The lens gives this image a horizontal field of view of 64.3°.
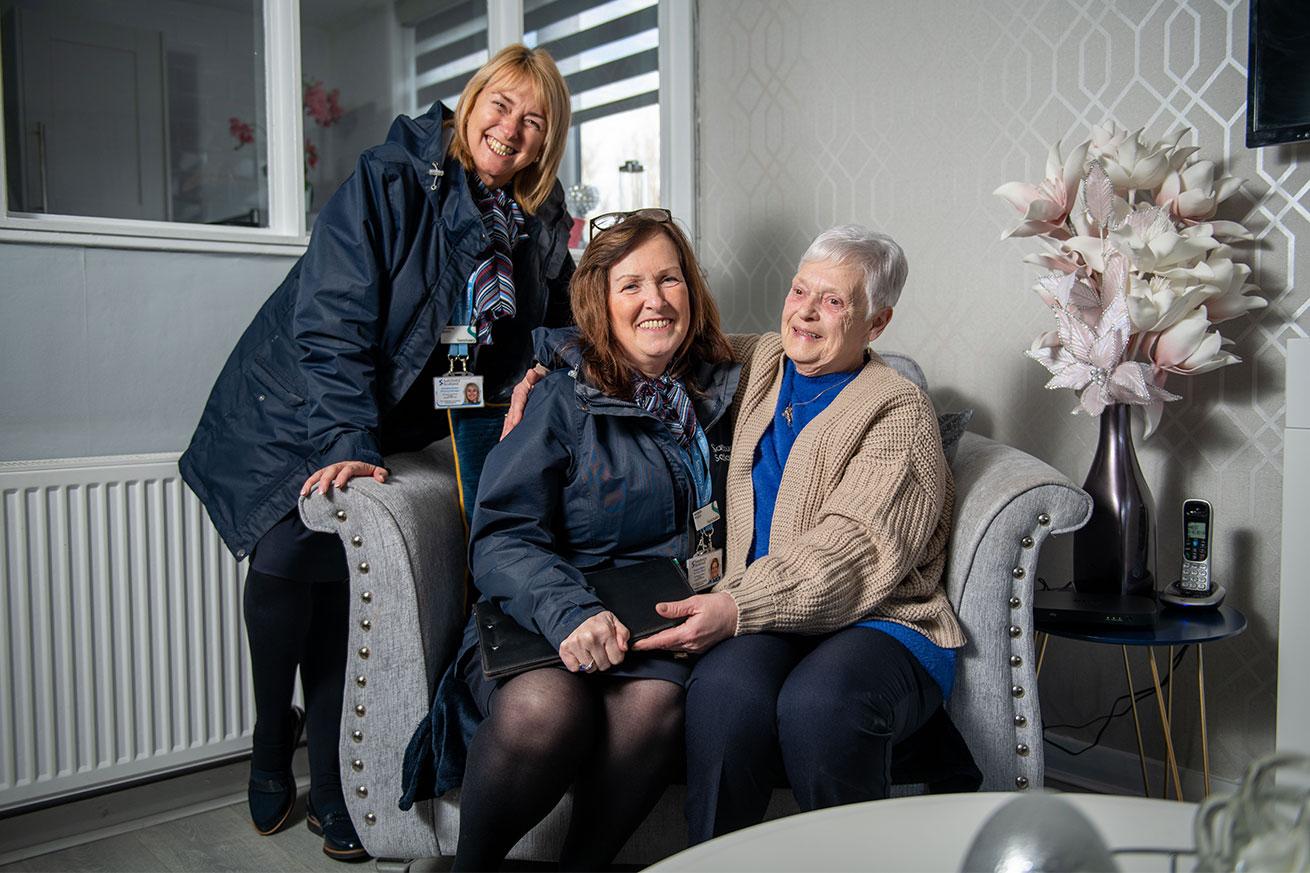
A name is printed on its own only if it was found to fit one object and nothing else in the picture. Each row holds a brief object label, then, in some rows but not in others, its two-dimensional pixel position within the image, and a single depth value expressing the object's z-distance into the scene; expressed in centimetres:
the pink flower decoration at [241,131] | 235
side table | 171
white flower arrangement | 177
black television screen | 177
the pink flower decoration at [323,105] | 247
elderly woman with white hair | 144
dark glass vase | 188
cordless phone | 184
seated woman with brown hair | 145
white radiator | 195
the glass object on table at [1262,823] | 70
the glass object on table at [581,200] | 296
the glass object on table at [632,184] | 303
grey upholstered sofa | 158
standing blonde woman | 181
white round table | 92
